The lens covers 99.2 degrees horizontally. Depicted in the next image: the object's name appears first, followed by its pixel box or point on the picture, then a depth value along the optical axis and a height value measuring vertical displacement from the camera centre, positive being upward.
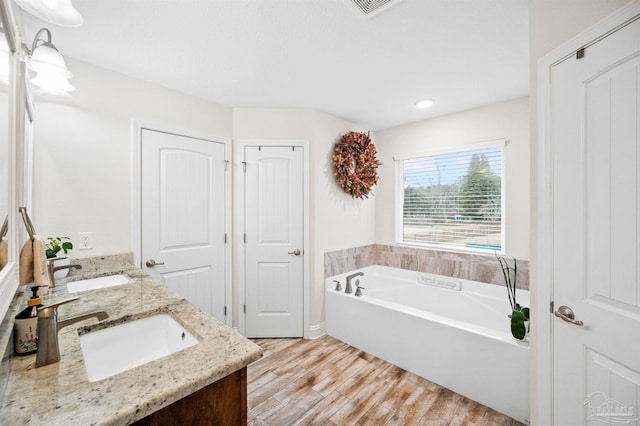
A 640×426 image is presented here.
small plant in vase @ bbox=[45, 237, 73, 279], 1.66 -0.23
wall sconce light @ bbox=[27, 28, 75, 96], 1.32 +0.72
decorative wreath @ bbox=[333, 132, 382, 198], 3.05 +0.56
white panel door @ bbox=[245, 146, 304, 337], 2.83 -0.30
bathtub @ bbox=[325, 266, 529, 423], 1.76 -0.98
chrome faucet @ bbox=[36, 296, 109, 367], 0.79 -0.36
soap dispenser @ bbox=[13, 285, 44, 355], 0.81 -0.36
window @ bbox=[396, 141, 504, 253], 2.79 +0.14
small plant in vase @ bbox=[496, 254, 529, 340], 1.74 -0.72
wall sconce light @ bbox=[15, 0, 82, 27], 1.01 +0.79
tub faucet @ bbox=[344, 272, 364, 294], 2.80 -0.78
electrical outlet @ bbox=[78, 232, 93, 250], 1.94 -0.20
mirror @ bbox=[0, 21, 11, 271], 0.77 +0.19
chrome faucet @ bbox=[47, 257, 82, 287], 1.53 -0.33
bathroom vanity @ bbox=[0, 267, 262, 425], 0.62 -0.45
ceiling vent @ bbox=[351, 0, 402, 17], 1.38 +1.06
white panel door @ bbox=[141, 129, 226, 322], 2.29 -0.03
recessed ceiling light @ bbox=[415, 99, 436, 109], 2.63 +1.07
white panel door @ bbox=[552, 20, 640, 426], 0.98 -0.08
